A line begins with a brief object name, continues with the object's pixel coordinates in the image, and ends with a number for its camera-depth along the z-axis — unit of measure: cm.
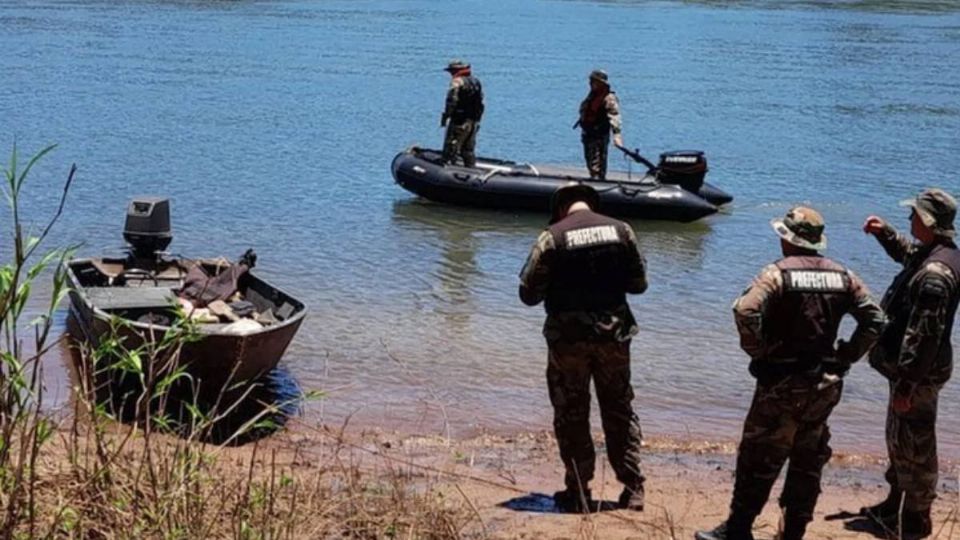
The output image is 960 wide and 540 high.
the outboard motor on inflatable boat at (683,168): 1653
